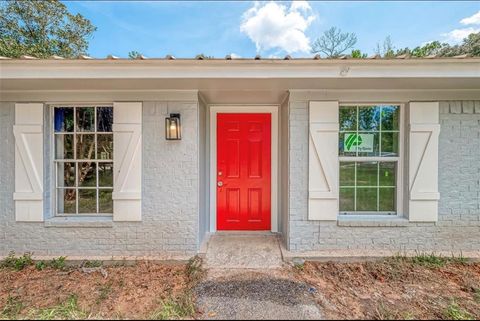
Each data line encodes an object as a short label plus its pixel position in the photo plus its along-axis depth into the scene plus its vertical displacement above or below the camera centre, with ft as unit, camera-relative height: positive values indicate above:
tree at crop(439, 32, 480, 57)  33.14 +16.16
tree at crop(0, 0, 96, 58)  30.48 +17.99
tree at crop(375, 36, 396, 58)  36.76 +17.49
